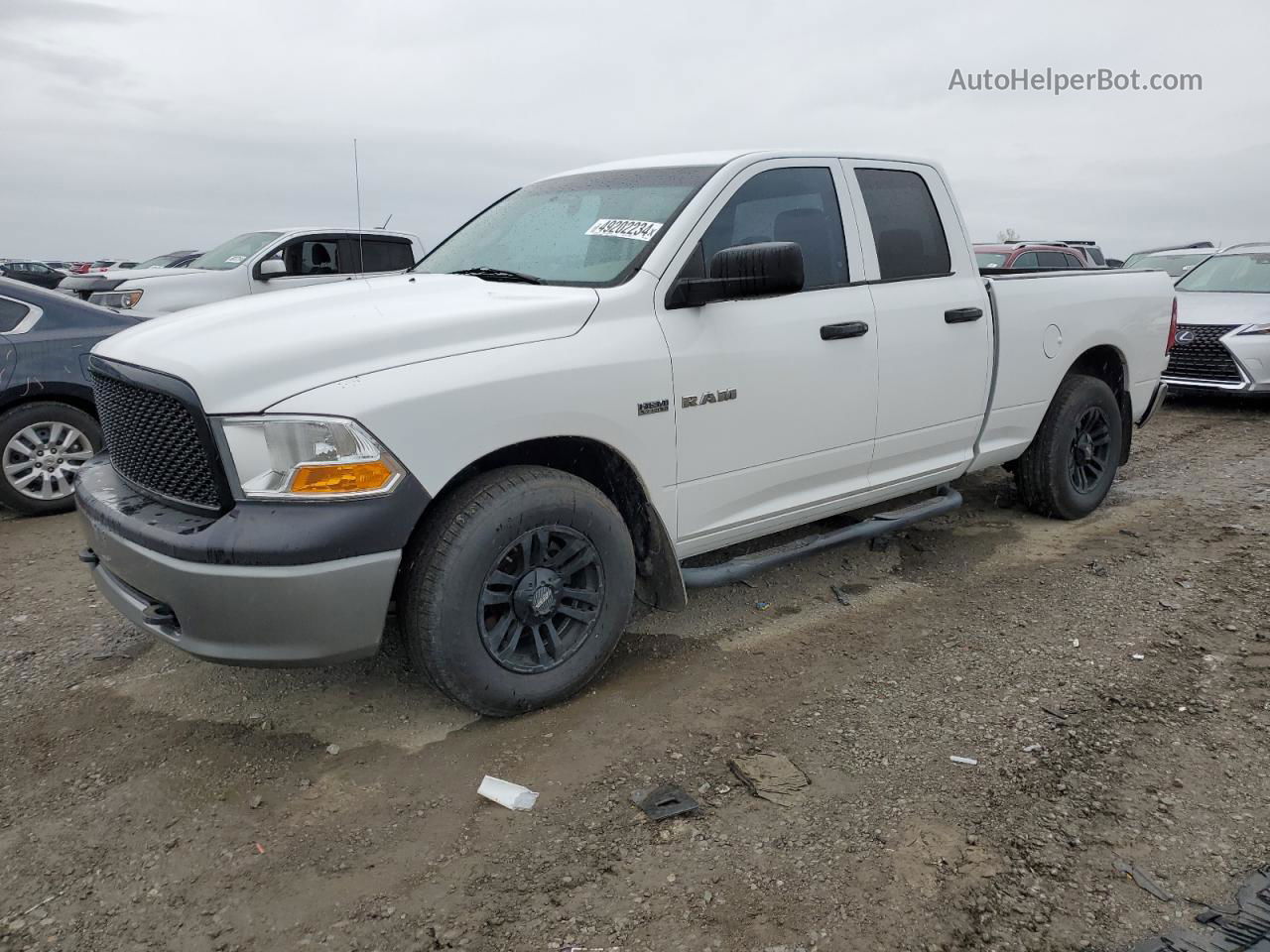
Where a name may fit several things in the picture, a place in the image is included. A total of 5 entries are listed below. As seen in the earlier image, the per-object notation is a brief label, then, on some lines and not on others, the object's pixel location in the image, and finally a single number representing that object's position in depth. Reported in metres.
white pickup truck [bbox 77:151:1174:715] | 2.73
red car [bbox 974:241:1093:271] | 13.06
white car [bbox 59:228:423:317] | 10.31
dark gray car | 5.77
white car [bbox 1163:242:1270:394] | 8.98
